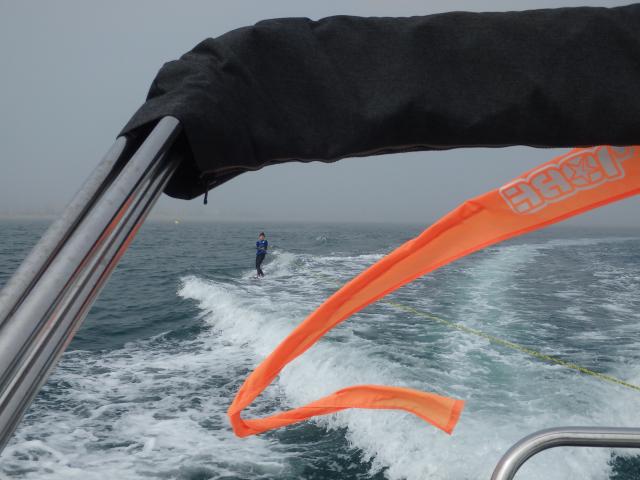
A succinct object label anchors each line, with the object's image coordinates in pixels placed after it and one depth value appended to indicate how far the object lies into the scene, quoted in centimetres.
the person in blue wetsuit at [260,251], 1842
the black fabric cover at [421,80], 123
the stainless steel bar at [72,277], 72
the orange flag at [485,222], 147
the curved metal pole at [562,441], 130
